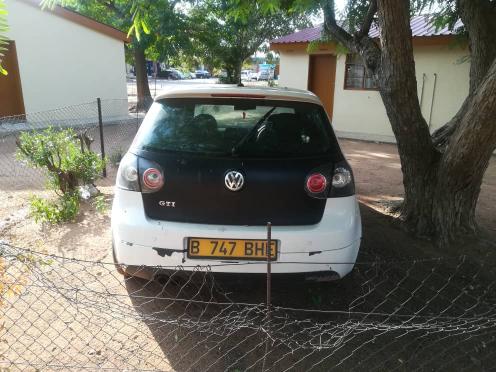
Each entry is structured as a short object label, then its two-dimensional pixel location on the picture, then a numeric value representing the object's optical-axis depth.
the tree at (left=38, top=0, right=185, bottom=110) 15.34
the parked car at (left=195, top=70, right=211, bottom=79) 55.66
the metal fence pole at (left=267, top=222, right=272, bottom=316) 2.17
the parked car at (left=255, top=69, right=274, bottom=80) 49.82
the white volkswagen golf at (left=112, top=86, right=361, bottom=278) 2.69
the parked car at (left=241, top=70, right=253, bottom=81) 55.16
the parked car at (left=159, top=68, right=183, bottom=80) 46.71
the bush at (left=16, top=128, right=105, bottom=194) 5.09
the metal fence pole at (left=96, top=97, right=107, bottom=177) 6.61
